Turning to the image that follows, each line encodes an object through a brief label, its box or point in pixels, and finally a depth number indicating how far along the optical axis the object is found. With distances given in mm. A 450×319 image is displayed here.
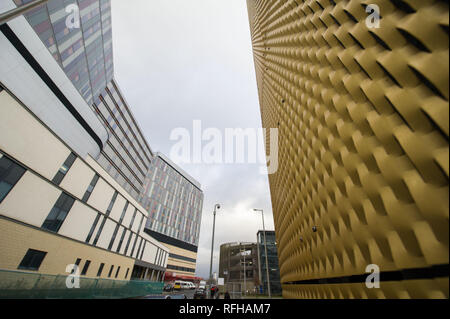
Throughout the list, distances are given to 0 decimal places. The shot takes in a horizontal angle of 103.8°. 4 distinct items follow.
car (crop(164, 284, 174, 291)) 29831
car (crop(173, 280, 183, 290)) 30312
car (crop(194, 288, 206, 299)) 15279
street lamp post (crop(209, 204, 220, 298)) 11906
